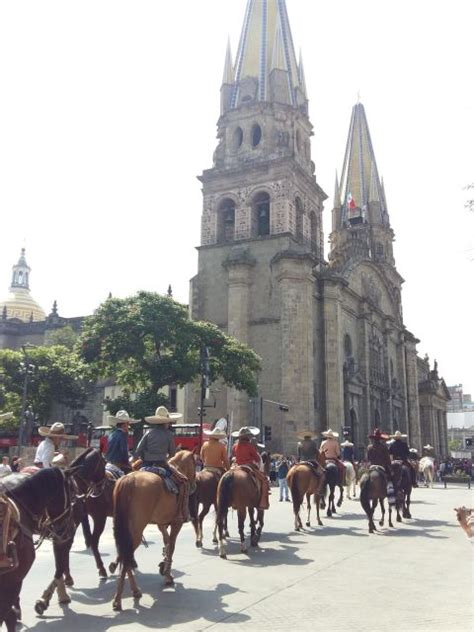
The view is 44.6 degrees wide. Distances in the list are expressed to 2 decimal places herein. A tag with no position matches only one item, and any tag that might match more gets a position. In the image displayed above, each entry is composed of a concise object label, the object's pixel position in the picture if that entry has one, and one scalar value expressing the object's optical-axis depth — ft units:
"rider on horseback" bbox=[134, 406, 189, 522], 29.17
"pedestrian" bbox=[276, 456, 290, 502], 76.87
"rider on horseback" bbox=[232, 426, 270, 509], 38.42
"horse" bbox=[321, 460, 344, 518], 54.34
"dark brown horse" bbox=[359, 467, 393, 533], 43.78
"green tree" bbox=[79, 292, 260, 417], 102.47
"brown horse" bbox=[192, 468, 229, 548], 38.32
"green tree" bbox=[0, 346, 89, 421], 147.13
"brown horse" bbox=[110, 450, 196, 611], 24.19
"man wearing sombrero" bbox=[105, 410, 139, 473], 32.76
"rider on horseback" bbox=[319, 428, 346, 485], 55.47
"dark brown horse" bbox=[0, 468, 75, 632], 17.83
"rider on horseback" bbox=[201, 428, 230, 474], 40.29
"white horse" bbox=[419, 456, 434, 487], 99.31
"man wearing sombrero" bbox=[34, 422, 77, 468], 33.63
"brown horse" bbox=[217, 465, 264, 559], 35.42
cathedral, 133.39
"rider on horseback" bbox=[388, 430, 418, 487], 52.85
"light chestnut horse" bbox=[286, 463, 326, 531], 45.14
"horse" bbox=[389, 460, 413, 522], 49.88
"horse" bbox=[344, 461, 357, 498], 74.98
